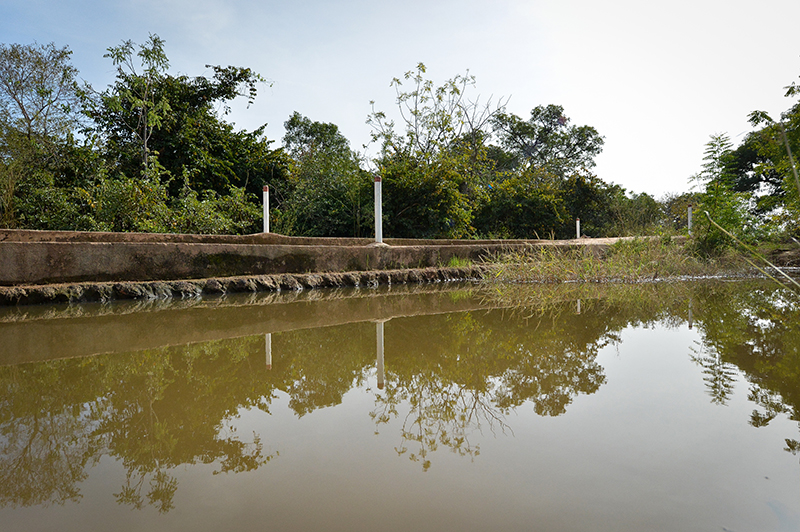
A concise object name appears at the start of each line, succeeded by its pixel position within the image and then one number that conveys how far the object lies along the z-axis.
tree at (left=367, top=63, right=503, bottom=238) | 8.56
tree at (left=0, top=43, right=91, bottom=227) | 6.62
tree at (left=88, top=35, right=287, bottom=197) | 8.05
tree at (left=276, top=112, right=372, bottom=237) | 8.34
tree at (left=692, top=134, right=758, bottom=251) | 6.54
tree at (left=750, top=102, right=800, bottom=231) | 6.02
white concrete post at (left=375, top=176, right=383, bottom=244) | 5.75
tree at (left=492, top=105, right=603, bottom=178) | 25.92
